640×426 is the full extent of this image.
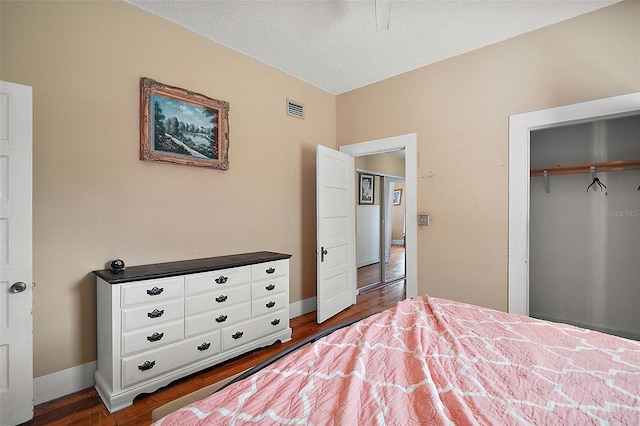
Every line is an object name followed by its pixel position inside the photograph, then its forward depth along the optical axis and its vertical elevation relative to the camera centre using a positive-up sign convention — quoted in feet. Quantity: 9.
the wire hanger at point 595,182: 9.96 +1.02
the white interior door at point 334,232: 11.28 -0.81
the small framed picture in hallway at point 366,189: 20.62 +1.69
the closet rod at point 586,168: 9.28 +1.50
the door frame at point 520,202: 8.84 +0.31
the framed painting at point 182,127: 8.02 +2.51
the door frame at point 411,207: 11.01 +0.20
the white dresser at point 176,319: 6.49 -2.68
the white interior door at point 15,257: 5.80 -0.88
